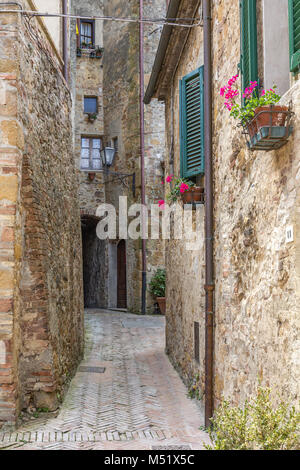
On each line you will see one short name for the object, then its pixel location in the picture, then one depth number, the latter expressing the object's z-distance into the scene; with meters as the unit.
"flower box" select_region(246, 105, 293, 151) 3.20
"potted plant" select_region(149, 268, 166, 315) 14.85
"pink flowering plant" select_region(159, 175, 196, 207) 6.04
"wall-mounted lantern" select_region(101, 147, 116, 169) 15.30
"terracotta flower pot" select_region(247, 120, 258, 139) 3.37
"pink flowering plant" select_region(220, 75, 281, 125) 3.34
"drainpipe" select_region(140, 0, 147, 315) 14.83
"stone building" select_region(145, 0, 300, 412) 3.25
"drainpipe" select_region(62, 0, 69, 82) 8.52
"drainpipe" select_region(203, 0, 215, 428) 5.39
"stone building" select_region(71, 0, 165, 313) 15.28
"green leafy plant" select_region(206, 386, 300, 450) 2.68
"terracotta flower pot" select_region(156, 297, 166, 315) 13.32
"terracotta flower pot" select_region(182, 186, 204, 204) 6.01
